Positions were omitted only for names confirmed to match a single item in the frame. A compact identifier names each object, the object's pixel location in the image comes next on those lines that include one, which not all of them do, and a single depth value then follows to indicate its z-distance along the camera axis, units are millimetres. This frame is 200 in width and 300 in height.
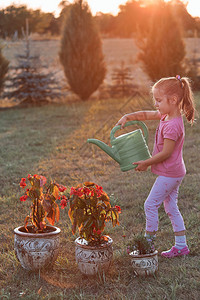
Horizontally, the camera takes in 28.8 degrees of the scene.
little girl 2652
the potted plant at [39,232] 2605
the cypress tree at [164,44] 13281
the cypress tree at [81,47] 13008
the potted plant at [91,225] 2527
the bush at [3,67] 12328
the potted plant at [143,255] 2539
